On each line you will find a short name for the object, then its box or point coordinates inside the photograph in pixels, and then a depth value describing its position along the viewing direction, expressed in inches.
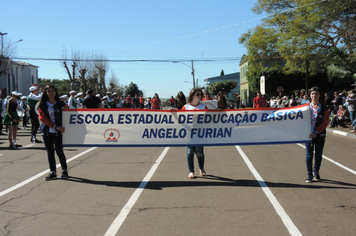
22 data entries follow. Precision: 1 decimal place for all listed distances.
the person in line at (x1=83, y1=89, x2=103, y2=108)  484.2
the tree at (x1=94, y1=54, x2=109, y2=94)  2690.5
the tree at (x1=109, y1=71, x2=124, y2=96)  3348.4
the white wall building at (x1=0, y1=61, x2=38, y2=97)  3587.6
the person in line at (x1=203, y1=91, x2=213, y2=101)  470.9
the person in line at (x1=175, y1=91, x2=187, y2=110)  597.3
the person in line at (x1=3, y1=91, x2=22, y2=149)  493.7
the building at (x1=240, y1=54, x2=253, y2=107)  2741.1
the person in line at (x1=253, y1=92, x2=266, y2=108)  871.7
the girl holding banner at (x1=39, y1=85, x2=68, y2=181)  301.9
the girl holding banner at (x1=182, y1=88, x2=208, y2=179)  303.0
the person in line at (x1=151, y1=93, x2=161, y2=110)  1005.3
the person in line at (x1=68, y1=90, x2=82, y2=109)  616.4
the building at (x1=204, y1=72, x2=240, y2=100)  3961.6
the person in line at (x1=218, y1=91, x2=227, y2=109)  554.9
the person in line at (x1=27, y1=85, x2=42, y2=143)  482.0
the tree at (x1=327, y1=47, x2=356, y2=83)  1274.6
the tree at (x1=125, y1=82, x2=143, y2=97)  4404.5
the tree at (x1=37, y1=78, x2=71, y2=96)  3781.5
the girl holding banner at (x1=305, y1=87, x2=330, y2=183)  285.6
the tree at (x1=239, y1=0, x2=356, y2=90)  1117.7
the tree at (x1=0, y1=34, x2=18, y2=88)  1746.9
